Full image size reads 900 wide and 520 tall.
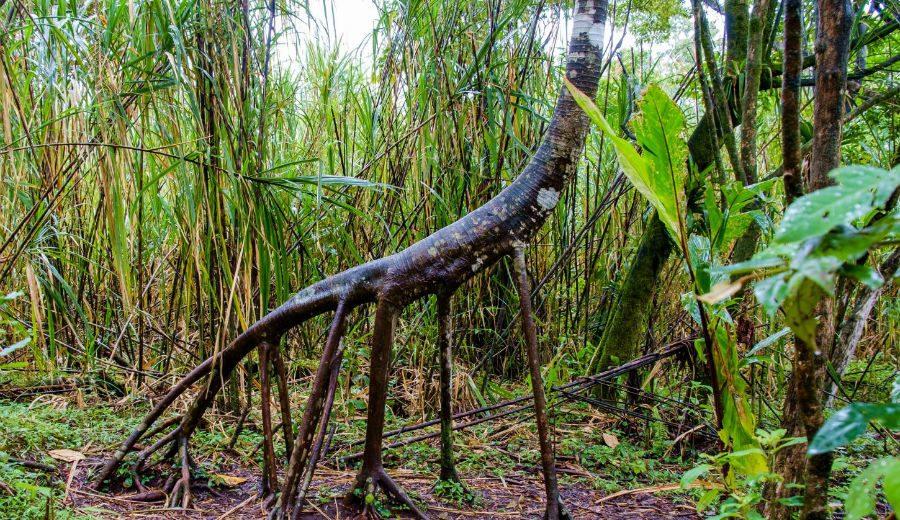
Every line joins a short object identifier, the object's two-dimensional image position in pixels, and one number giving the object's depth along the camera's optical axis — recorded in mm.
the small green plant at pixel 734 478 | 1244
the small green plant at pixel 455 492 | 2119
